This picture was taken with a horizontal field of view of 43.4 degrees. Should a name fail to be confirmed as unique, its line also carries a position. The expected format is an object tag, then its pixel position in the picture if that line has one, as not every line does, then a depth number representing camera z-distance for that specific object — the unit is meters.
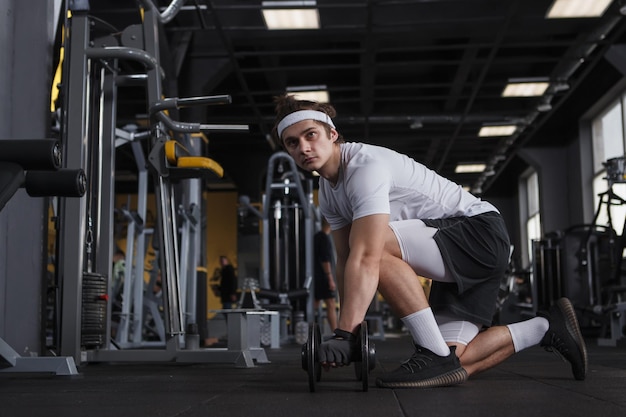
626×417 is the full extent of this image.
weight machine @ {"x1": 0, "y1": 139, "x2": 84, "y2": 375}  2.06
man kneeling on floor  2.17
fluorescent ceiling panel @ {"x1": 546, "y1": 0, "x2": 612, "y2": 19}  8.17
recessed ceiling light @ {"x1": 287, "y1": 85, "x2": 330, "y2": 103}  10.56
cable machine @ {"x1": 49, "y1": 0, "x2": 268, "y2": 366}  3.28
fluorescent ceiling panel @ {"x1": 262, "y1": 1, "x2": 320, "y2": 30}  7.93
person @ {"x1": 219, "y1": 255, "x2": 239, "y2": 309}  10.70
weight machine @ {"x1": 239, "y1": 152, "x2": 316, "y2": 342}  8.45
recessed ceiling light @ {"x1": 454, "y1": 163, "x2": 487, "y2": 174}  16.41
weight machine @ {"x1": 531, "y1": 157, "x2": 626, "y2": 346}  6.97
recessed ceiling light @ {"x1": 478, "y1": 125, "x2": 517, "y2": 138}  12.87
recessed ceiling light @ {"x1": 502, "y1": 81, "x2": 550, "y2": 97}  10.73
